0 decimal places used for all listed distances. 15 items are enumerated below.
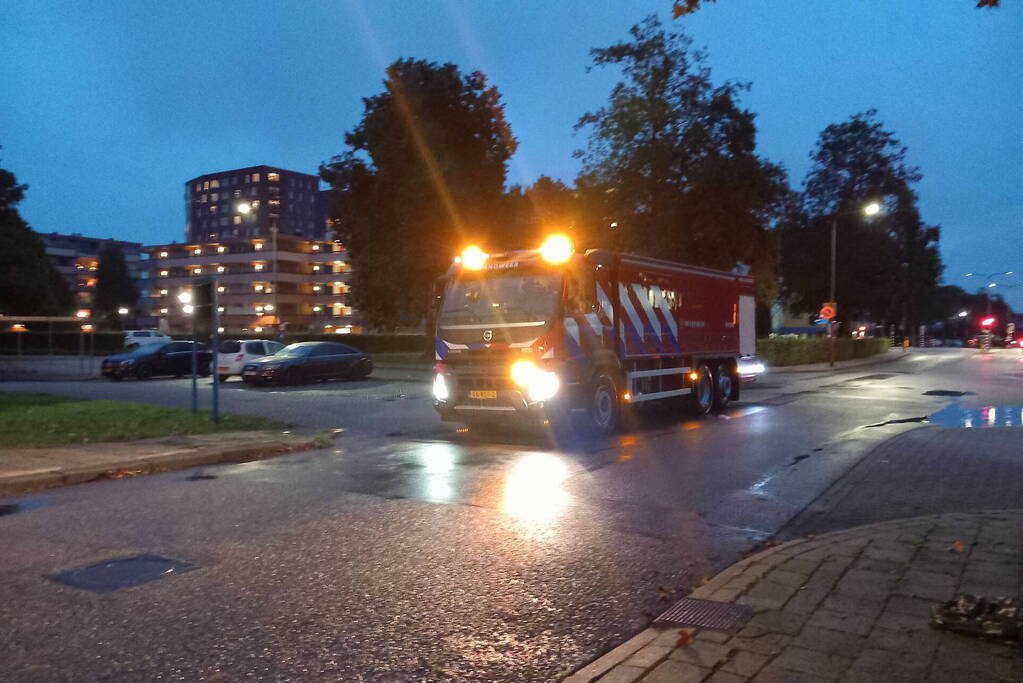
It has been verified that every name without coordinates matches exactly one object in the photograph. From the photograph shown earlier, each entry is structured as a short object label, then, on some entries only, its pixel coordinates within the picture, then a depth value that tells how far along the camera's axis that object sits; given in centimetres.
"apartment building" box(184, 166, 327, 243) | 13462
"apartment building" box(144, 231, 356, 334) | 10144
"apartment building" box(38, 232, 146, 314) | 12060
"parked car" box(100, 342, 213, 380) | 2856
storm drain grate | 432
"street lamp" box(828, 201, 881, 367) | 3819
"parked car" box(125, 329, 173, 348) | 5278
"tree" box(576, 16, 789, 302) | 3534
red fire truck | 1205
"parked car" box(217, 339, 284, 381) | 2738
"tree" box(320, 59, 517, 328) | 3681
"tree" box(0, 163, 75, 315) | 4706
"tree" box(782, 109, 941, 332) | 5144
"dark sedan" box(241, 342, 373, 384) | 2486
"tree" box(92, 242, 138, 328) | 10038
